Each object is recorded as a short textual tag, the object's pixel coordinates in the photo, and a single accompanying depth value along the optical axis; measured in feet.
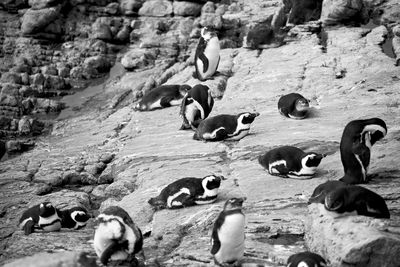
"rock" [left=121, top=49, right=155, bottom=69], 76.28
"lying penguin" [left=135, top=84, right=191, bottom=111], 56.49
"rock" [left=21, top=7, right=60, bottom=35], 82.89
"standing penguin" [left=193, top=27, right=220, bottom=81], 59.11
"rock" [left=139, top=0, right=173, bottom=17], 85.92
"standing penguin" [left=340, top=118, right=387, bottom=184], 31.86
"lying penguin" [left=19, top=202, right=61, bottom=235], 35.12
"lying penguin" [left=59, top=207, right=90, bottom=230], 36.68
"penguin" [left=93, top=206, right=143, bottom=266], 25.81
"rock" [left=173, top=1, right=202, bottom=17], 84.64
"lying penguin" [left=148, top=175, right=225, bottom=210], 32.78
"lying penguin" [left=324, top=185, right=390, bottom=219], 26.04
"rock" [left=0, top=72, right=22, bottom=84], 71.05
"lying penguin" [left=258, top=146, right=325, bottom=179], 34.17
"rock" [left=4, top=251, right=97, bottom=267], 22.72
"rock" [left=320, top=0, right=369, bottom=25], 69.26
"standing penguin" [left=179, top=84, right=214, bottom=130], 47.75
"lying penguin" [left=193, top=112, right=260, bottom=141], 42.78
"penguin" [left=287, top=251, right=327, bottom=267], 23.15
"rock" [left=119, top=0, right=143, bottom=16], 87.71
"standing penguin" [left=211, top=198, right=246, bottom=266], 25.21
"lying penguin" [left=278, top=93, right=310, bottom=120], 45.73
